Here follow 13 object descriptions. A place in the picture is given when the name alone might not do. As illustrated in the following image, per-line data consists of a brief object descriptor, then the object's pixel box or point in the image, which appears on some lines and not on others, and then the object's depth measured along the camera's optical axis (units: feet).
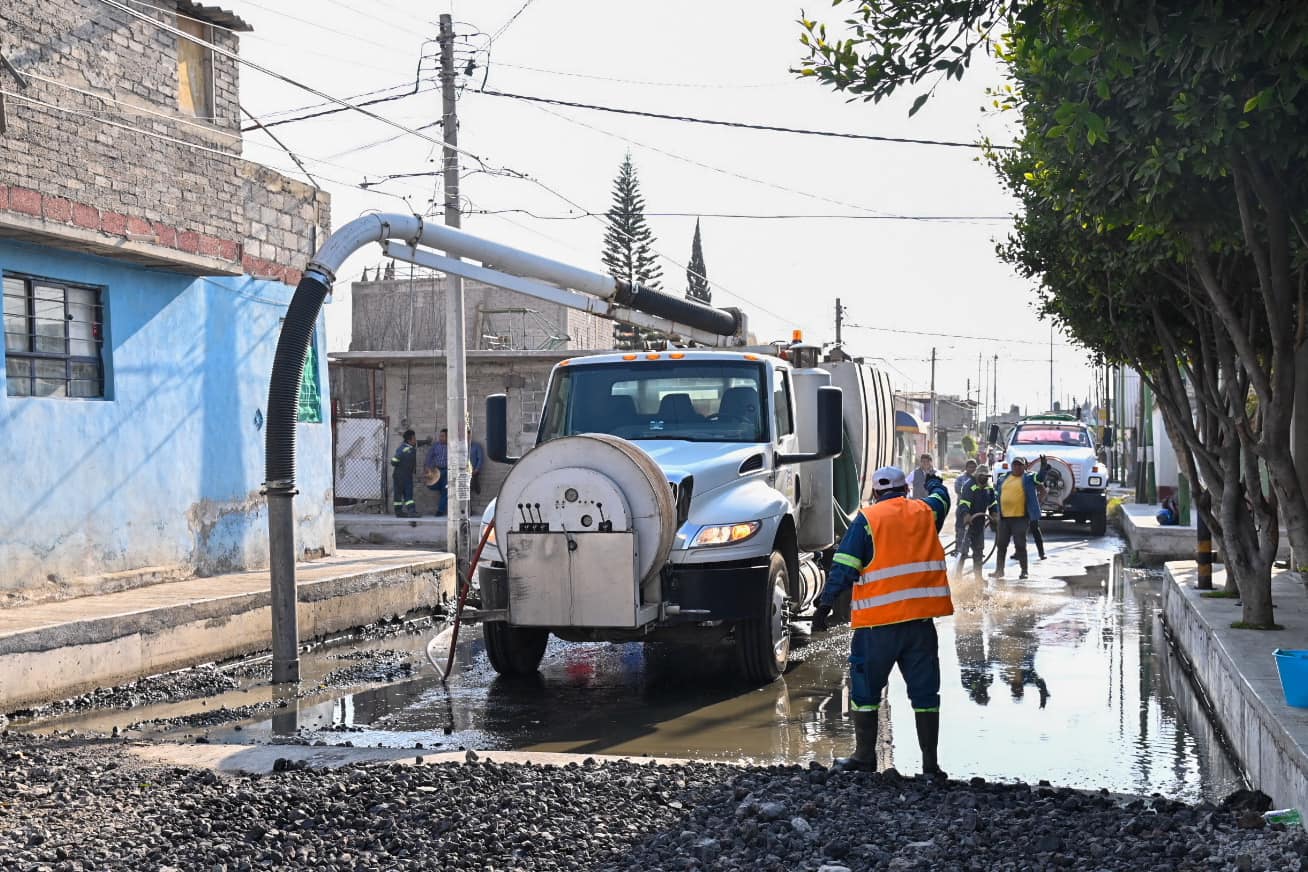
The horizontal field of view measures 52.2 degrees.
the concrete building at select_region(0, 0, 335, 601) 40.16
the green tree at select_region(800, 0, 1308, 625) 17.48
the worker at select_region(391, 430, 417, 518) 82.48
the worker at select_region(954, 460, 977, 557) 65.26
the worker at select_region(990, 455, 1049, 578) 61.21
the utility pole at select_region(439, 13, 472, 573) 60.80
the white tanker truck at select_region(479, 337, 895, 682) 29.58
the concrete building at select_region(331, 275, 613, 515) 88.79
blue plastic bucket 21.54
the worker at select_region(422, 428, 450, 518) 81.60
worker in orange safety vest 22.66
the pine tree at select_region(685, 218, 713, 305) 263.90
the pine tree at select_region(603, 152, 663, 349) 223.30
